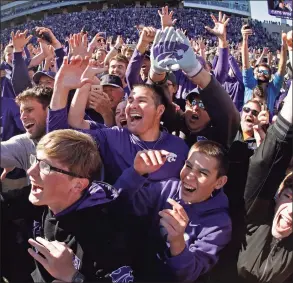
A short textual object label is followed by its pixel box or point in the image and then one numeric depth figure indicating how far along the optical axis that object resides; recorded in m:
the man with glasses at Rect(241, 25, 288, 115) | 3.32
